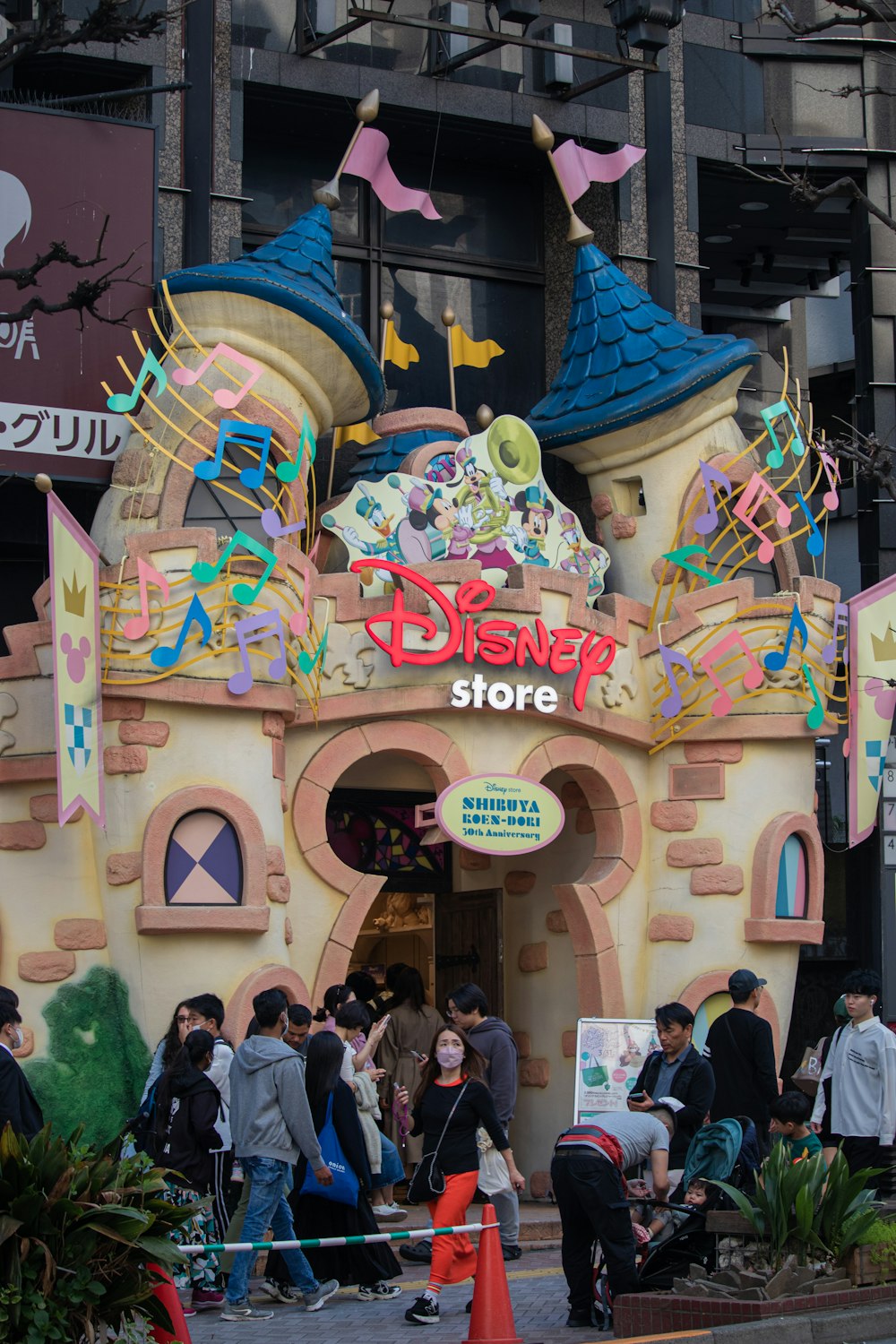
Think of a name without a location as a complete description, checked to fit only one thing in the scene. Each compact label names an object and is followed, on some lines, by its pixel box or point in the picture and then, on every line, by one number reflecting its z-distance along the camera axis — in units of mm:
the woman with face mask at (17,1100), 9664
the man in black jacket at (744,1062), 11844
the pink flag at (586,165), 18141
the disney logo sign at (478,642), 14961
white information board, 14570
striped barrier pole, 9305
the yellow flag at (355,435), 17250
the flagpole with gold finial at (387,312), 17938
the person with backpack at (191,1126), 10797
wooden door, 17344
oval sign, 15047
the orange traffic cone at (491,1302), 9320
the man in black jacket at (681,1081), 10742
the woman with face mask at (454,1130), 10562
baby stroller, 10102
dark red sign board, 15609
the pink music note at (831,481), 16969
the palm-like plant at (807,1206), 9750
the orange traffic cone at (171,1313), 8203
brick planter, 9359
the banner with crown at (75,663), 13172
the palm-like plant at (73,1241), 7559
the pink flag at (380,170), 16938
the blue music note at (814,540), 16716
